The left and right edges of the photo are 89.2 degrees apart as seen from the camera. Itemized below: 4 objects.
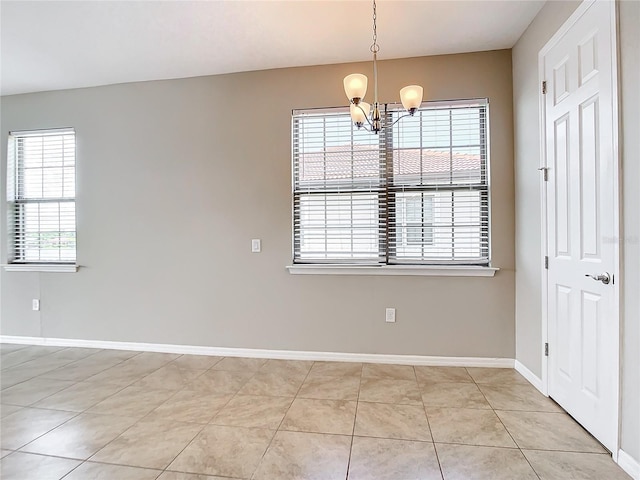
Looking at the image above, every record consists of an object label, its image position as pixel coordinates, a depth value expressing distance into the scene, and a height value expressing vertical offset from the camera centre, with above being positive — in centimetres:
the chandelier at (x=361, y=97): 172 +79
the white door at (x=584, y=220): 163 +11
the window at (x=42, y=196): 345 +51
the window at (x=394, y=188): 281 +48
